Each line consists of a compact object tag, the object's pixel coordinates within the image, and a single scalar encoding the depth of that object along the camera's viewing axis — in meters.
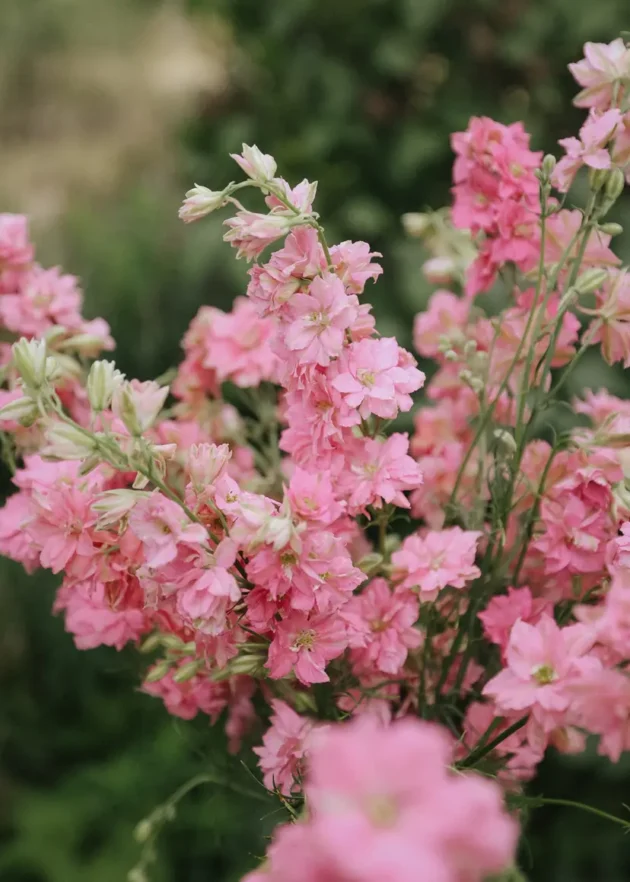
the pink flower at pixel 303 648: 0.43
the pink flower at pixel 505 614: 0.47
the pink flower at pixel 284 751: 0.46
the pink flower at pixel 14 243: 0.58
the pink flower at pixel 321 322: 0.42
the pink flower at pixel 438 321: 0.61
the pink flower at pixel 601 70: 0.47
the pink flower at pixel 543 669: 0.38
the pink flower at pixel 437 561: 0.47
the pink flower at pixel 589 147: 0.46
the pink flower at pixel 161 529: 0.39
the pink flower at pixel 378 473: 0.45
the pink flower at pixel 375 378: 0.43
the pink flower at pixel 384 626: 0.48
